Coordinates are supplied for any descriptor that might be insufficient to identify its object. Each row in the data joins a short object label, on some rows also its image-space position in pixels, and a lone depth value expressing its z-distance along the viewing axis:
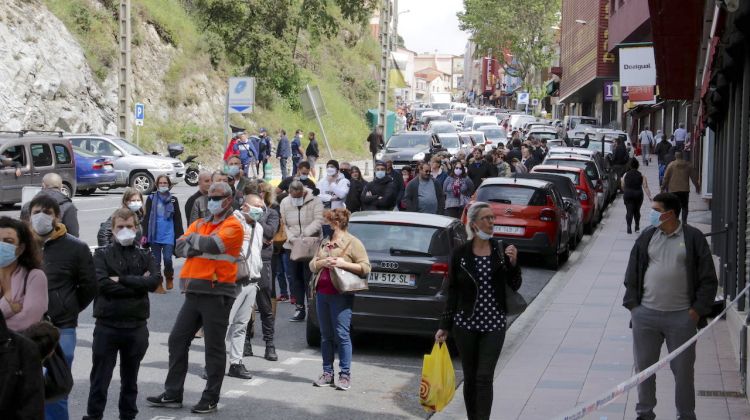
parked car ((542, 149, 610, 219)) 27.82
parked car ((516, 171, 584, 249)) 21.95
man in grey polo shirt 8.12
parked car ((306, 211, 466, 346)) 11.52
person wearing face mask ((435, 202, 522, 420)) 8.05
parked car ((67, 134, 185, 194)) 33.03
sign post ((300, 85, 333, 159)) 37.69
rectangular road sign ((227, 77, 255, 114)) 34.00
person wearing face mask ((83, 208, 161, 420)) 8.20
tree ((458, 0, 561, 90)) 99.50
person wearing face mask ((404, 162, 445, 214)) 19.55
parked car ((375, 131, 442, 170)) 37.44
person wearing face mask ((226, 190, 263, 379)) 10.33
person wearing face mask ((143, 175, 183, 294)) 14.16
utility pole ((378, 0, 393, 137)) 41.06
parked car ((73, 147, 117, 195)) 31.56
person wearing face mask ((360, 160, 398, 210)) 18.95
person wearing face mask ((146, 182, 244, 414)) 8.99
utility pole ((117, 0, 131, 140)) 34.97
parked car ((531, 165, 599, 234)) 24.84
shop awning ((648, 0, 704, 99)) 16.52
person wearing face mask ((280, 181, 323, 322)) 13.05
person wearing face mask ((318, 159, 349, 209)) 17.62
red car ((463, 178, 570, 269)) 19.23
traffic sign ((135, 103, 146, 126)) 37.84
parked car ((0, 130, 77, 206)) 25.83
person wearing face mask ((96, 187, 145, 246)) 10.22
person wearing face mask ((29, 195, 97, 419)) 7.42
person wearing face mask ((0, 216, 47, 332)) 6.15
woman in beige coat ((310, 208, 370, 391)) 10.15
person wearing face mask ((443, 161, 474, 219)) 21.02
